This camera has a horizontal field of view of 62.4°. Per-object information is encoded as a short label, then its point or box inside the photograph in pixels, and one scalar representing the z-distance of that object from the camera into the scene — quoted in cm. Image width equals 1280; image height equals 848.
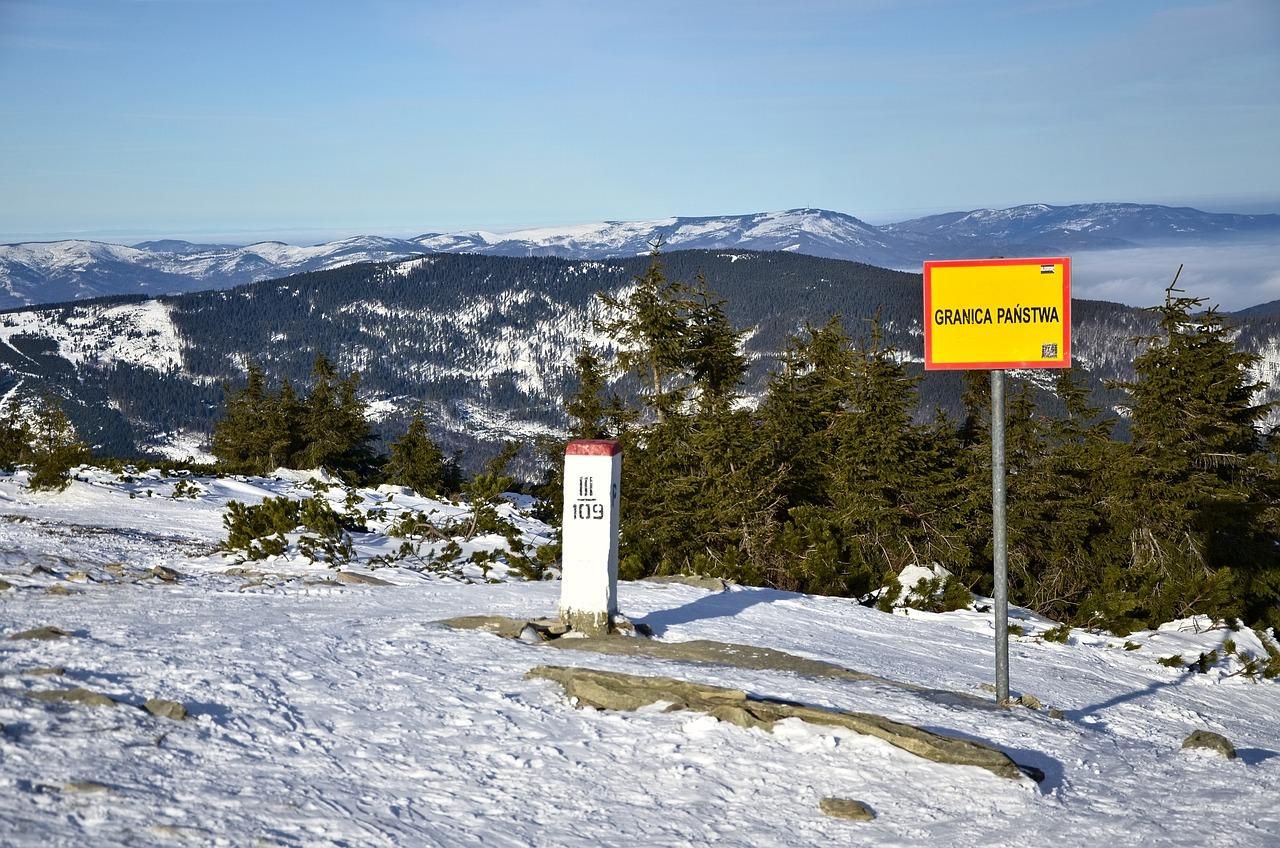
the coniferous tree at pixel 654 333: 2433
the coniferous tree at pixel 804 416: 2398
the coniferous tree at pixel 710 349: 2509
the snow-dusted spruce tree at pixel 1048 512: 2150
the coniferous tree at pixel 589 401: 3447
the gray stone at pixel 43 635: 723
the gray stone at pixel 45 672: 612
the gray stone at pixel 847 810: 541
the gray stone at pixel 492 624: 905
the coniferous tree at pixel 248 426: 5406
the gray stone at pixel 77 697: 572
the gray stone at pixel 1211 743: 747
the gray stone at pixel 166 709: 576
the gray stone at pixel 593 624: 918
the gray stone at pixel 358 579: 1257
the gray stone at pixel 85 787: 457
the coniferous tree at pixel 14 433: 4159
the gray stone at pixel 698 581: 1352
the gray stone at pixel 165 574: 1164
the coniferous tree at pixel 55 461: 1984
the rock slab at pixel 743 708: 627
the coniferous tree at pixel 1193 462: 2272
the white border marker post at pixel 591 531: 901
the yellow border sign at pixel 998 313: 789
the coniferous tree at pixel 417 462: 5116
